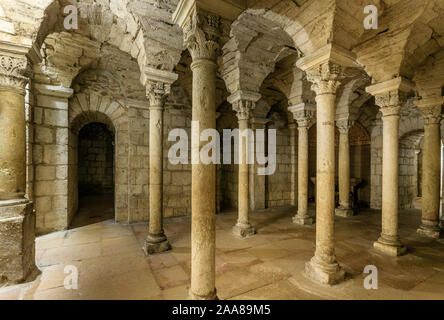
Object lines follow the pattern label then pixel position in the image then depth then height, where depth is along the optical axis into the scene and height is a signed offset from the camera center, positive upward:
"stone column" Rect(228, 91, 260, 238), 4.85 +0.30
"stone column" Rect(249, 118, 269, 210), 7.66 -0.86
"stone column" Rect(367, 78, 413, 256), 3.87 +0.10
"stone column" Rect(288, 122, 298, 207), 8.52 -0.09
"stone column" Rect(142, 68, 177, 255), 3.82 +0.11
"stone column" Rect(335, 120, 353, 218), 6.82 -0.30
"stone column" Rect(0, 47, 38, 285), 2.62 -0.18
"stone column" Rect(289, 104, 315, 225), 5.75 +0.08
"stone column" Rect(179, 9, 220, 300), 2.18 -0.08
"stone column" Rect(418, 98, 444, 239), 4.81 -0.19
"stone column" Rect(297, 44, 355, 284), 2.93 +0.09
